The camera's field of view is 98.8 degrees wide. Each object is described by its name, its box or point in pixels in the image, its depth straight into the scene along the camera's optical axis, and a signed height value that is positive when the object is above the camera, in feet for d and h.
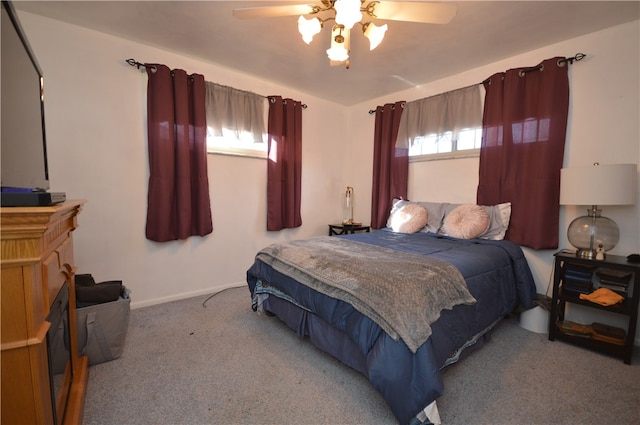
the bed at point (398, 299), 4.11 -2.14
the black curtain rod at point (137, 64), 8.07 +3.59
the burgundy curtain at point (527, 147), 7.77 +1.38
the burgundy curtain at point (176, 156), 8.41 +0.96
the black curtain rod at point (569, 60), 7.50 +3.70
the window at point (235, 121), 9.65 +2.41
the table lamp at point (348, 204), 13.66 -0.77
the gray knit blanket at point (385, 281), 4.26 -1.71
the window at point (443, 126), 9.56 +2.43
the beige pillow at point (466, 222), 8.37 -0.96
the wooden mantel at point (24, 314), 2.43 -1.21
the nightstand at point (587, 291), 5.93 -2.37
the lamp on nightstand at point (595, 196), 6.09 -0.05
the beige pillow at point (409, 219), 9.57 -1.03
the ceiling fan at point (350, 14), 4.70 +3.20
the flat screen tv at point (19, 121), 2.80 +0.76
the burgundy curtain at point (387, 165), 11.49 +1.07
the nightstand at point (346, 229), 12.44 -1.82
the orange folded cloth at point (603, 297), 6.15 -2.36
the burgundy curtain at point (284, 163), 11.06 +1.00
